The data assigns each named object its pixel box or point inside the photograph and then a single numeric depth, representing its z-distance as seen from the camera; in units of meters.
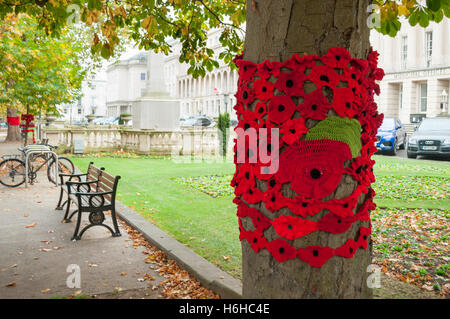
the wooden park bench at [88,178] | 7.75
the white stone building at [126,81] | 101.56
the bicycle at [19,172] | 11.54
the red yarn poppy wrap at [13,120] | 25.16
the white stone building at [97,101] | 102.22
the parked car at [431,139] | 19.30
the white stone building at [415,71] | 38.91
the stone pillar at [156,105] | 20.37
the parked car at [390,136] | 22.44
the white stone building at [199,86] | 74.81
